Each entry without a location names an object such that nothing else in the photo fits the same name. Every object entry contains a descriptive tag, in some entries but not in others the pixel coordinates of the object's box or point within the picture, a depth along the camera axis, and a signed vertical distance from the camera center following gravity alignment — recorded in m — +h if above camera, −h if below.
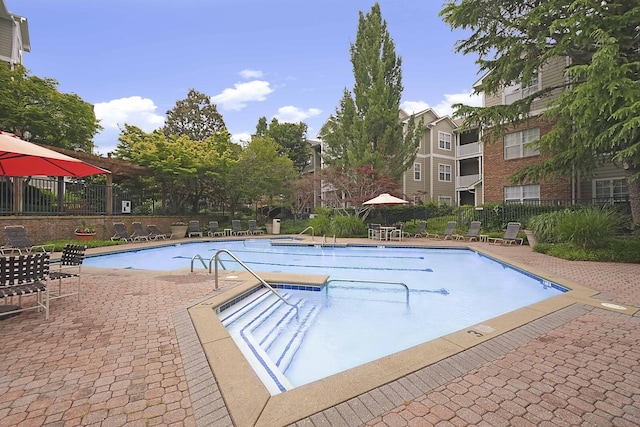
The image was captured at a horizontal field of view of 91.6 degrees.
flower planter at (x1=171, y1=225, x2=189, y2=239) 18.75 -0.92
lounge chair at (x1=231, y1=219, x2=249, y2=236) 21.03 -0.88
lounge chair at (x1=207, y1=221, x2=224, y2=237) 20.47 -0.97
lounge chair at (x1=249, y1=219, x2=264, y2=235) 21.61 -0.87
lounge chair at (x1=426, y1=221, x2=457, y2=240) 16.87 -0.93
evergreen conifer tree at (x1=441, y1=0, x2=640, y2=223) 8.99 +5.57
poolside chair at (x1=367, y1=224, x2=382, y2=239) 17.52 -0.90
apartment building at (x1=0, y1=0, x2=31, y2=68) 18.61 +11.17
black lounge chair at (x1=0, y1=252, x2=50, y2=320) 4.13 -0.83
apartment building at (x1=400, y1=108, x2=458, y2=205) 27.20 +4.59
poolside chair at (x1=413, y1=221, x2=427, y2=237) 18.34 -0.89
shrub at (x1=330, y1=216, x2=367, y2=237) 18.81 -0.71
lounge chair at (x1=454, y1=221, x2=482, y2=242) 15.96 -0.90
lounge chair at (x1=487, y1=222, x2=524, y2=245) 14.43 -0.94
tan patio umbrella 15.70 +0.73
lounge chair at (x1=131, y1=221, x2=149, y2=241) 16.72 -0.93
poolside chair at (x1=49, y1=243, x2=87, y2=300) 5.63 -0.74
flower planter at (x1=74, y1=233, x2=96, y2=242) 14.37 -0.95
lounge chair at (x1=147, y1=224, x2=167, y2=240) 17.62 -1.01
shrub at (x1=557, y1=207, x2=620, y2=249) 9.84 -0.46
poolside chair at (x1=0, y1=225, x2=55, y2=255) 10.87 -0.96
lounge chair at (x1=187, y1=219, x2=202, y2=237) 19.75 -0.85
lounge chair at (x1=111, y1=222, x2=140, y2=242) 15.94 -0.88
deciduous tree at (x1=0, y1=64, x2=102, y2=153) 14.69 +5.33
